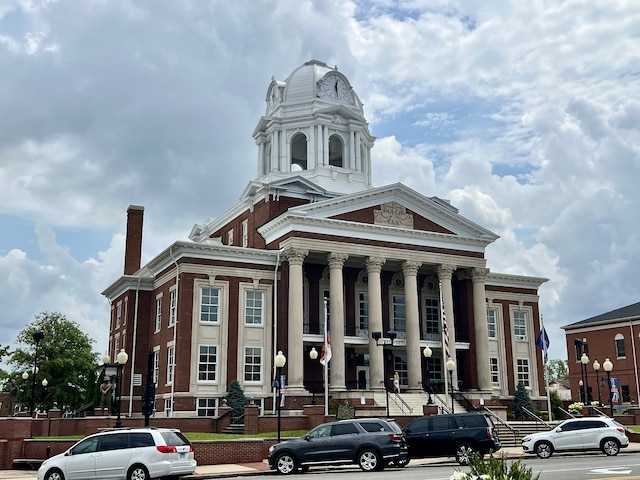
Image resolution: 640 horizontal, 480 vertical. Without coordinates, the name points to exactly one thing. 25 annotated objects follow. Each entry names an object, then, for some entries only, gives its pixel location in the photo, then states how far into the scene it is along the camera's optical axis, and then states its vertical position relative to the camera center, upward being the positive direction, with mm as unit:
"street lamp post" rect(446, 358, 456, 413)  39000 +2395
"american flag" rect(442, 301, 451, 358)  42828 +4395
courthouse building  44875 +7714
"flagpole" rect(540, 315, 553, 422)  44641 +3855
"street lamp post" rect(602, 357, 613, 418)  41381 +2384
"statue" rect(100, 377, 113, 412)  39688 +1065
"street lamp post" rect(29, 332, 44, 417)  35656 +3943
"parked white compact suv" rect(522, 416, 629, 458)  28719 -1155
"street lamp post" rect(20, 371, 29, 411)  68612 +2063
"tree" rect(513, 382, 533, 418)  48750 +457
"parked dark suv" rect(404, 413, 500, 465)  26125 -951
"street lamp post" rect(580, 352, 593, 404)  44156 +2948
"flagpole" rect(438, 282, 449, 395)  43094 +3714
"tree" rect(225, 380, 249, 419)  41594 +796
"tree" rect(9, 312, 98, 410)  70250 +5233
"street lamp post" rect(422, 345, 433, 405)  39594 +1426
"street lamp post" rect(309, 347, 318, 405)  42062 +2279
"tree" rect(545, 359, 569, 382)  140625 +7657
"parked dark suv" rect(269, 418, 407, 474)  23844 -1281
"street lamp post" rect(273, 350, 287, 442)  32781 +2337
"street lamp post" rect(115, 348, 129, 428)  29922 +2327
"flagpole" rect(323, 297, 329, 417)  39656 +1049
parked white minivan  20906 -1272
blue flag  44656 +4187
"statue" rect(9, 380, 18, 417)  47416 +1278
